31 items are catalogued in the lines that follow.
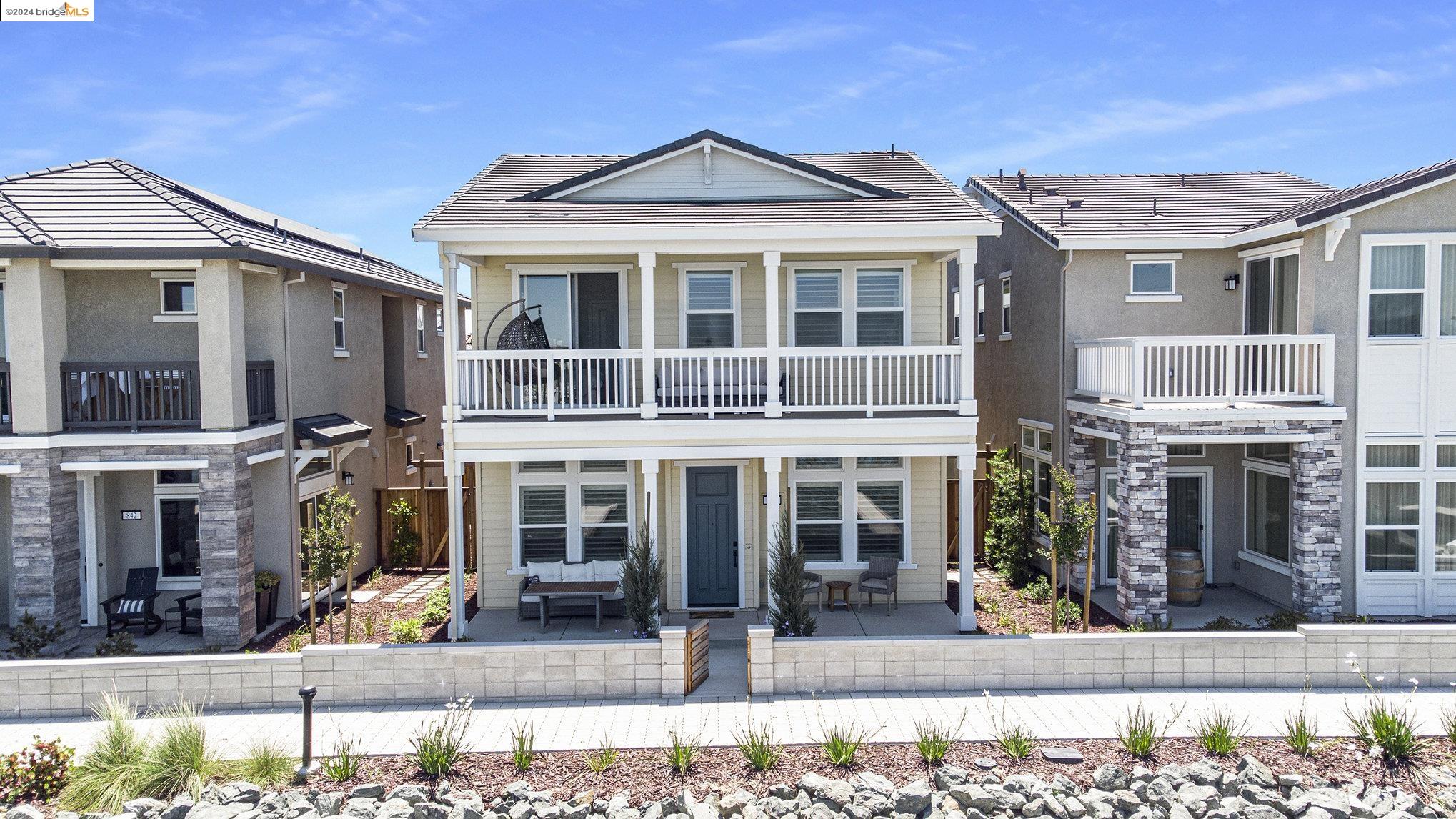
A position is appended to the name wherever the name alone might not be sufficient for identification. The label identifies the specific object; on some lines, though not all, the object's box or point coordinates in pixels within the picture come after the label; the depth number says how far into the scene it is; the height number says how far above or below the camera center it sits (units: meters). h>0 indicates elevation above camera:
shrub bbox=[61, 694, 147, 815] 7.54 -3.47
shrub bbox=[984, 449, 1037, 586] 14.53 -2.44
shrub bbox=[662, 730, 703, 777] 7.91 -3.46
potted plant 12.80 -3.20
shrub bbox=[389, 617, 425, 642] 12.04 -3.54
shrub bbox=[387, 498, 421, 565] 16.41 -2.99
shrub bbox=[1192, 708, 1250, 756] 8.11 -3.43
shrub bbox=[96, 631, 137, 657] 11.29 -3.47
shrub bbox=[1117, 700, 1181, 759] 8.07 -3.42
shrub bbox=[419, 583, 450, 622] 13.24 -3.57
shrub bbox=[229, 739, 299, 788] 7.85 -3.52
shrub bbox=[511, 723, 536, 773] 8.03 -3.47
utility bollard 7.79 -3.28
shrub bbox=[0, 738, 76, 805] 7.65 -3.47
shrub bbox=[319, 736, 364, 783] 7.86 -3.51
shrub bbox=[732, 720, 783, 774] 7.96 -3.45
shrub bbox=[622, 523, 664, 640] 11.70 -2.88
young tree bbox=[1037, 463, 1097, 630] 11.69 -2.09
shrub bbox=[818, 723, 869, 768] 8.03 -3.46
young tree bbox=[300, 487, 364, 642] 11.50 -2.29
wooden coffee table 12.57 -3.12
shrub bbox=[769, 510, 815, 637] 11.32 -2.90
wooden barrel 13.29 -3.15
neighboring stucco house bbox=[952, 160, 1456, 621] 12.11 -0.30
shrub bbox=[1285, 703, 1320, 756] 8.13 -3.44
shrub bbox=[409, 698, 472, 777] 7.93 -3.41
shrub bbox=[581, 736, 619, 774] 7.95 -3.52
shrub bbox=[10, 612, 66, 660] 11.44 -3.39
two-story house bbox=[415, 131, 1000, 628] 13.31 +0.24
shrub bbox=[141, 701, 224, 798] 7.76 -3.46
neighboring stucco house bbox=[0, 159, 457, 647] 11.82 -0.21
